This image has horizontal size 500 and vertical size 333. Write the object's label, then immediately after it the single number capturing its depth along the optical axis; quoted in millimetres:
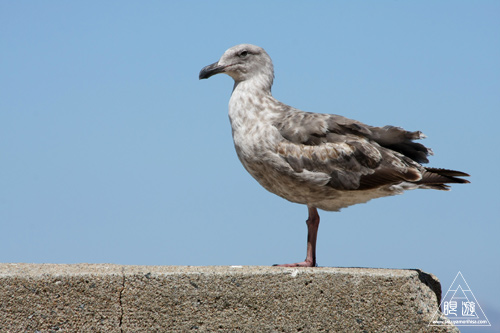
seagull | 14023
